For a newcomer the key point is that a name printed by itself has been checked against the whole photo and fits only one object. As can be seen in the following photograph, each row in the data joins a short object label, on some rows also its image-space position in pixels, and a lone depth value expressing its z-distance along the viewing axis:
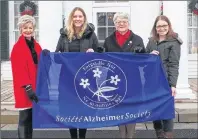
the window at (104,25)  10.50
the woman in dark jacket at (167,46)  5.00
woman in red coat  4.78
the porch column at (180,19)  8.29
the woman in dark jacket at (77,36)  5.05
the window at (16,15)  11.88
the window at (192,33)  12.04
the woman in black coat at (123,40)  5.00
